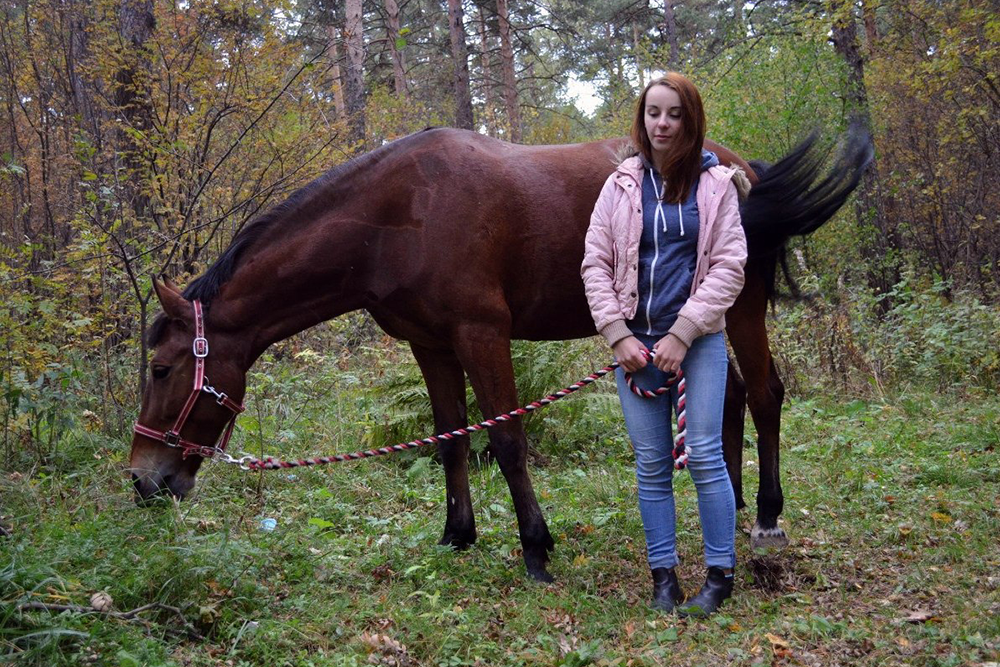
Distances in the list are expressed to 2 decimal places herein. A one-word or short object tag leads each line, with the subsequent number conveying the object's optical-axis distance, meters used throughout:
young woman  3.30
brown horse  4.01
